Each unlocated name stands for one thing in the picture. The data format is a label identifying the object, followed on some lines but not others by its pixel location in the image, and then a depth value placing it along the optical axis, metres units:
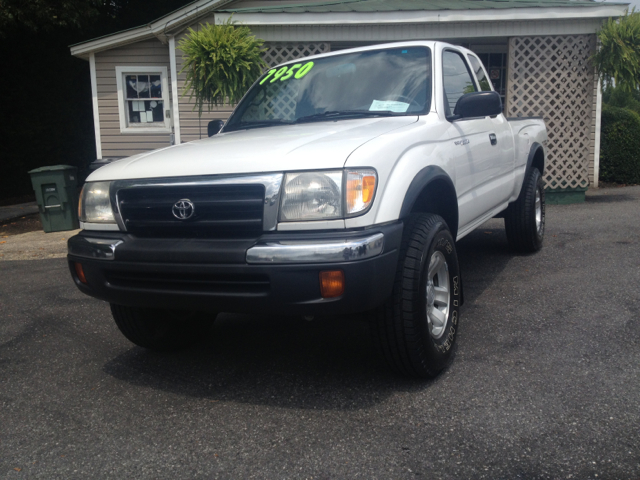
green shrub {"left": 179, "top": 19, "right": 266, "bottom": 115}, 9.08
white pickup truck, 2.59
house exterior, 9.78
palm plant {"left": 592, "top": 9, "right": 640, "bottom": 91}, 9.31
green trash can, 9.51
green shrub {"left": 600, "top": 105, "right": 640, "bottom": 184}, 12.33
